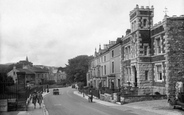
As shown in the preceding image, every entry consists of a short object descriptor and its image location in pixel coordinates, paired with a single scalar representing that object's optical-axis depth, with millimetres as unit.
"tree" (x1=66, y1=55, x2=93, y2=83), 89188
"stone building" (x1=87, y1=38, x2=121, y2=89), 41428
